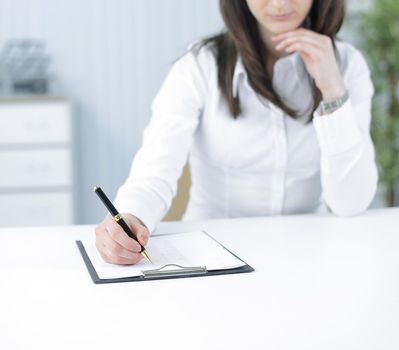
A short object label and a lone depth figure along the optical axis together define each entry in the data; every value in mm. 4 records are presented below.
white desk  1007
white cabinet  4027
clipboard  1224
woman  1670
